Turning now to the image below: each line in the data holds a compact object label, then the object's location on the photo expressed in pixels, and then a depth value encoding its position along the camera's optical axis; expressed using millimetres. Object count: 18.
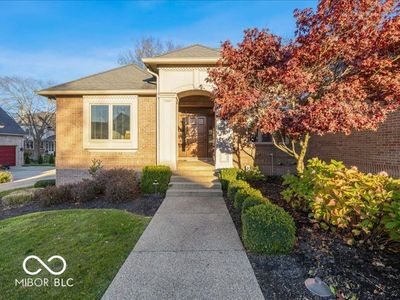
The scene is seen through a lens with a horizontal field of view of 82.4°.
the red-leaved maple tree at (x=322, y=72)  4320
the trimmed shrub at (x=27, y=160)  29391
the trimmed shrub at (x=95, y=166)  8680
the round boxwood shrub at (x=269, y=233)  3260
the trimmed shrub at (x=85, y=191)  7027
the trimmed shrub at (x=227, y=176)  7091
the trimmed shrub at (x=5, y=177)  13905
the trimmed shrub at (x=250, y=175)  7798
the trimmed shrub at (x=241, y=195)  4840
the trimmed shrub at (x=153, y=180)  7379
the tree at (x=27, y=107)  32688
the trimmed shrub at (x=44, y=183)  10895
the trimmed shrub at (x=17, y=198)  7867
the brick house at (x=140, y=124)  8828
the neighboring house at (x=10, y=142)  23656
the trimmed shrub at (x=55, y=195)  7078
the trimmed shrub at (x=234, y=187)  5668
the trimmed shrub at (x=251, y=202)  4113
